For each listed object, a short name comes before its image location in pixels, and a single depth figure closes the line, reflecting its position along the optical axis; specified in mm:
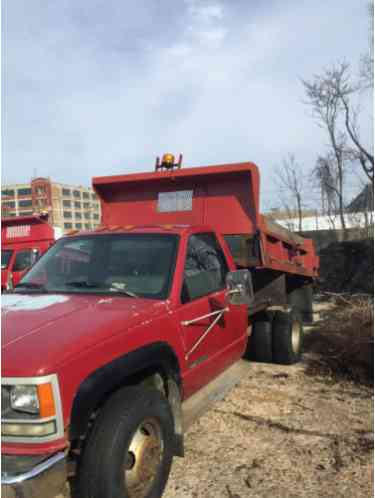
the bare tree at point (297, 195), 29406
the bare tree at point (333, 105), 23344
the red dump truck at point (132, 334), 2322
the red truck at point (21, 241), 11555
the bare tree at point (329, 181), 26125
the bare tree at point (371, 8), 15820
